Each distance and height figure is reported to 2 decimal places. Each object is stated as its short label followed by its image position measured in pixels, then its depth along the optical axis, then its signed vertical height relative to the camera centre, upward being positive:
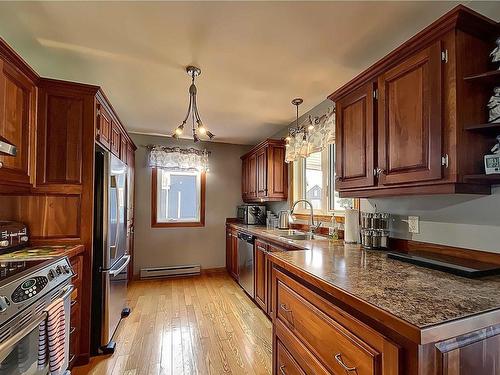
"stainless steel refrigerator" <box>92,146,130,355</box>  2.19 -0.51
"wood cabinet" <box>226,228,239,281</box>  4.11 -0.96
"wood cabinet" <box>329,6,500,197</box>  1.27 +0.46
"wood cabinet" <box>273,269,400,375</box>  0.87 -0.59
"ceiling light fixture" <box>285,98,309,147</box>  2.90 +0.77
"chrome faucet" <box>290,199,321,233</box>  2.75 -0.34
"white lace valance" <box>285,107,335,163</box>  2.61 +0.63
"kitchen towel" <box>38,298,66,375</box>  1.35 -0.78
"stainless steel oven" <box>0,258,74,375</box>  1.10 -0.56
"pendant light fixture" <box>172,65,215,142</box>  2.17 +1.01
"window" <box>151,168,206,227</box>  4.50 -0.06
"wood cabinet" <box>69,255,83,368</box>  1.92 -0.89
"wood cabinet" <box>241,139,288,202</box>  3.80 +0.36
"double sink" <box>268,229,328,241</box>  2.75 -0.45
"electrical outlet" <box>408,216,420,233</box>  1.81 -0.21
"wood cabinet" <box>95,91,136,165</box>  2.21 +0.66
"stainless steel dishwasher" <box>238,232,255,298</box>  3.37 -0.91
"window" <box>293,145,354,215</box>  2.92 +0.15
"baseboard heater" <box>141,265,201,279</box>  4.26 -1.28
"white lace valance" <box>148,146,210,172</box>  4.39 +0.65
